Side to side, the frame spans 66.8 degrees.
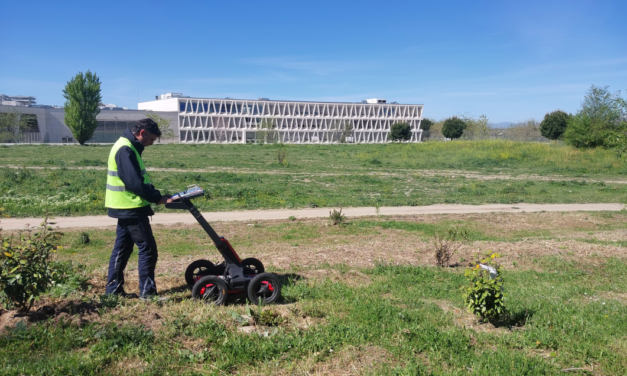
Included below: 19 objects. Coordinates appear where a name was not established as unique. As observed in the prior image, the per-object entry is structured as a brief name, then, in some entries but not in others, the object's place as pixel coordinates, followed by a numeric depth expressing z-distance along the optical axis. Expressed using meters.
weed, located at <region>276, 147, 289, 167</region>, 32.75
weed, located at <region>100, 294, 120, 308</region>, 5.08
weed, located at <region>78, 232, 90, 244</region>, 10.04
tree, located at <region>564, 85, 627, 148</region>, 44.12
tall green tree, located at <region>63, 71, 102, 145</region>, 72.31
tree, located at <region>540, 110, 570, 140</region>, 66.88
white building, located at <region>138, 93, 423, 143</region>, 102.76
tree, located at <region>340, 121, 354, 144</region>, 102.92
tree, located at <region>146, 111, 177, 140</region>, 84.76
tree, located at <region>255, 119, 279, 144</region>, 95.83
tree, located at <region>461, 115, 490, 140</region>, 90.12
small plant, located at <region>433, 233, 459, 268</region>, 8.36
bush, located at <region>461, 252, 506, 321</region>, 5.14
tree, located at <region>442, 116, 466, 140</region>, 89.00
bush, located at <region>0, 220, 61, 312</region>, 4.36
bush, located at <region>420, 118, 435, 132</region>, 124.56
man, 5.30
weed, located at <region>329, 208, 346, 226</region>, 12.67
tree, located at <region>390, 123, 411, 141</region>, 92.88
